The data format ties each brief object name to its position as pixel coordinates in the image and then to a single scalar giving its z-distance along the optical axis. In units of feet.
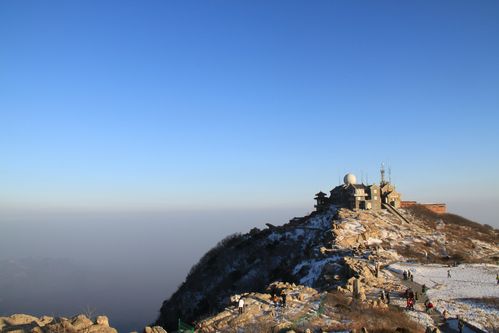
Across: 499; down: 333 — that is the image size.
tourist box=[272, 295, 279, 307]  86.94
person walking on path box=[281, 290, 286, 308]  85.25
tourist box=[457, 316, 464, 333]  70.20
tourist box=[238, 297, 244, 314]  80.07
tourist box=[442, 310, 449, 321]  78.57
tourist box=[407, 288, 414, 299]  86.70
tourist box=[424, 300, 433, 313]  82.89
